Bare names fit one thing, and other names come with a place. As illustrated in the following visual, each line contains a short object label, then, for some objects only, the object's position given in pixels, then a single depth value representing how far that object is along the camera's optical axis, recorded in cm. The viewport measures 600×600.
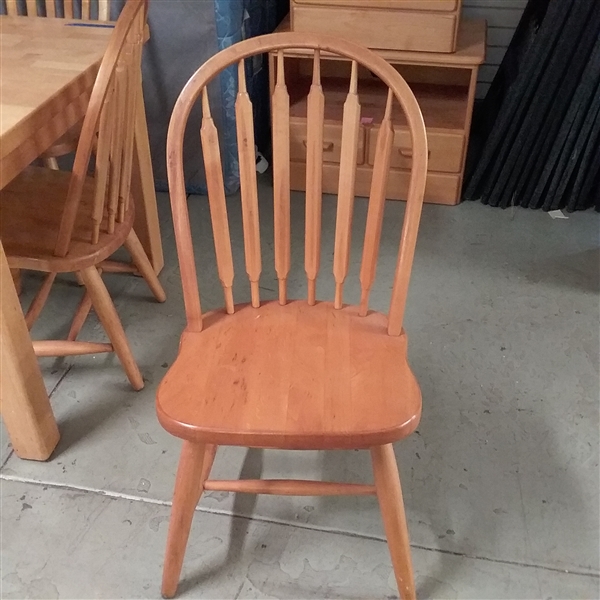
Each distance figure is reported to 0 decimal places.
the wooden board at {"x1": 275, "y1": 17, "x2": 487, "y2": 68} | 203
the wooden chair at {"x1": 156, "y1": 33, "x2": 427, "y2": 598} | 100
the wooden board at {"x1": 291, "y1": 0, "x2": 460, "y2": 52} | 197
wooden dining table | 119
